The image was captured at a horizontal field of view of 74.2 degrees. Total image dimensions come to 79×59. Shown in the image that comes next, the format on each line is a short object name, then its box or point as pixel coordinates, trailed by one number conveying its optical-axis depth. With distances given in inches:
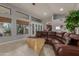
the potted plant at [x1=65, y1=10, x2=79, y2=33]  48.0
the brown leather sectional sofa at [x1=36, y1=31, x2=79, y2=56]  44.1
